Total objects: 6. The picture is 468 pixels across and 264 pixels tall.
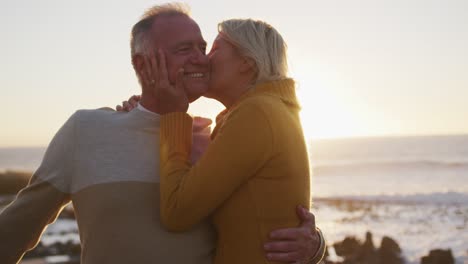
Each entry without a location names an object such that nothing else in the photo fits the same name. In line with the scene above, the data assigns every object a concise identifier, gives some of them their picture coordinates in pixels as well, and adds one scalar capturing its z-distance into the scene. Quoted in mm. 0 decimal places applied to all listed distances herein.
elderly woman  2867
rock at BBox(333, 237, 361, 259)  13250
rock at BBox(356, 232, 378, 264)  12742
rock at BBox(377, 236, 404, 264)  12730
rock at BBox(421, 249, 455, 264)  11961
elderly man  2949
